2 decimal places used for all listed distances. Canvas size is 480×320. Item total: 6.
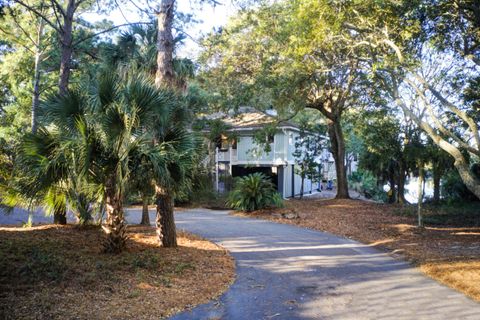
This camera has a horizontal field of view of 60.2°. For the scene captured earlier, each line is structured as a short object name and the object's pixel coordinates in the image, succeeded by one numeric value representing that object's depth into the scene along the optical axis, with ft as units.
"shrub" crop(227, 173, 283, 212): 61.77
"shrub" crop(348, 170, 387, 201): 114.17
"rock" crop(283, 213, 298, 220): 55.26
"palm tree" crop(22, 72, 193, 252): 27.17
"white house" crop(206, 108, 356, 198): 94.85
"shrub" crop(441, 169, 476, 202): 73.87
